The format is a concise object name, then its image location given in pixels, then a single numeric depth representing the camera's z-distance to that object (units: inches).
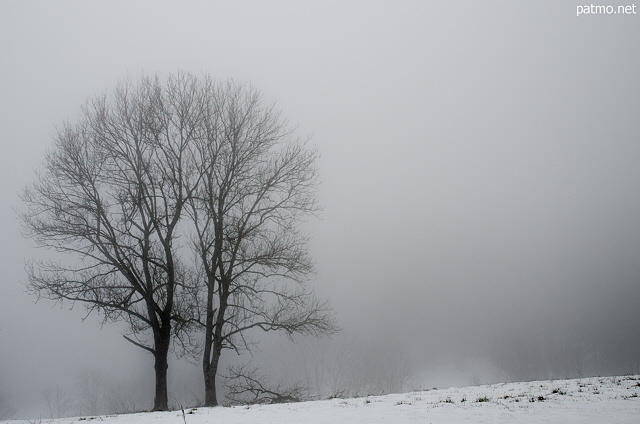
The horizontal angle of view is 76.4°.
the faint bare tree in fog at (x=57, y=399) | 3668.8
